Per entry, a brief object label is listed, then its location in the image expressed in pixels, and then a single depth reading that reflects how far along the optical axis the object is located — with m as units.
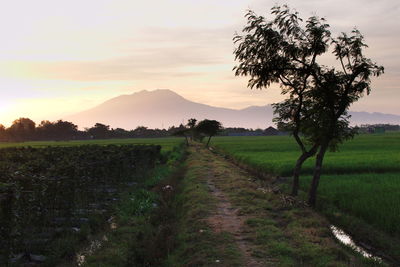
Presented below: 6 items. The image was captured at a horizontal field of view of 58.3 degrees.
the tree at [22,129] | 157.35
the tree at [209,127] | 75.38
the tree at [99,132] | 174.12
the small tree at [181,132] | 74.16
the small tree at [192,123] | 86.93
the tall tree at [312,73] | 14.18
